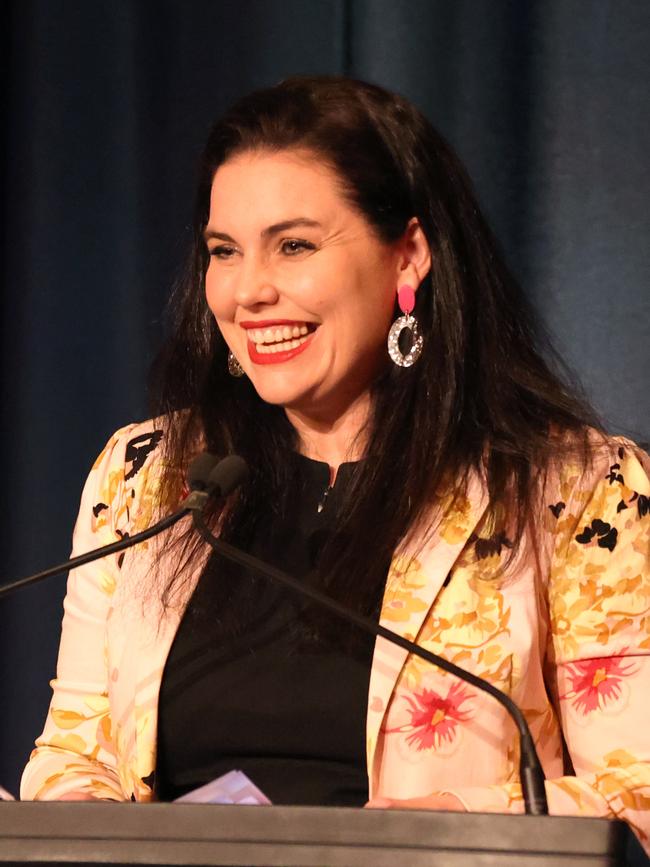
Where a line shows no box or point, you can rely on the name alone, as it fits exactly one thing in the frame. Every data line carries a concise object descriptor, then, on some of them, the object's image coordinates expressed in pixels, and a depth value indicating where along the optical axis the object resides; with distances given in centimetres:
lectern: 683
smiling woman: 762
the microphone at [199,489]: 743
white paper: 729
